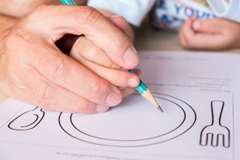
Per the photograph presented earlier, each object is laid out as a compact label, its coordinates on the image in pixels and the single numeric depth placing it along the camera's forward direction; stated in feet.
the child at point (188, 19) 1.71
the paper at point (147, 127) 1.15
